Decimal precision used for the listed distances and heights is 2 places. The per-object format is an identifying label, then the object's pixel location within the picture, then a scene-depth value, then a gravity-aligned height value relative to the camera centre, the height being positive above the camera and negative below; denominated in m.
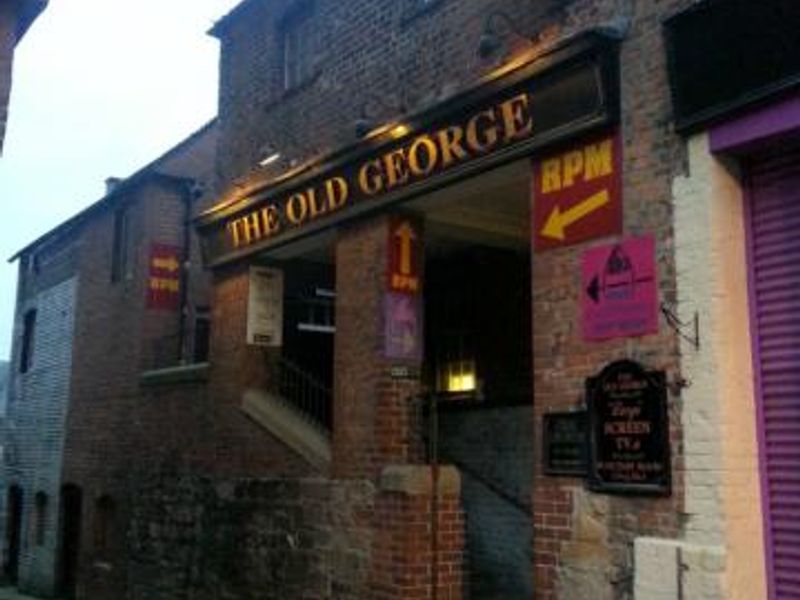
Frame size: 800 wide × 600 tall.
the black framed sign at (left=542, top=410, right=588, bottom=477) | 6.84 +0.16
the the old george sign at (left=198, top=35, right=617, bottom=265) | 7.08 +2.67
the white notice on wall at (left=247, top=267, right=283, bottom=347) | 11.25 +1.73
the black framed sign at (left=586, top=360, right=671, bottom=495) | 6.23 +0.23
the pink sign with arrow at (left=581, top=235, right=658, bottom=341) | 6.50 +1.18
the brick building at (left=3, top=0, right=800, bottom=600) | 5.98 +1.23
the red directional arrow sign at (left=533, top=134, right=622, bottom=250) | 6.87 +1.93
